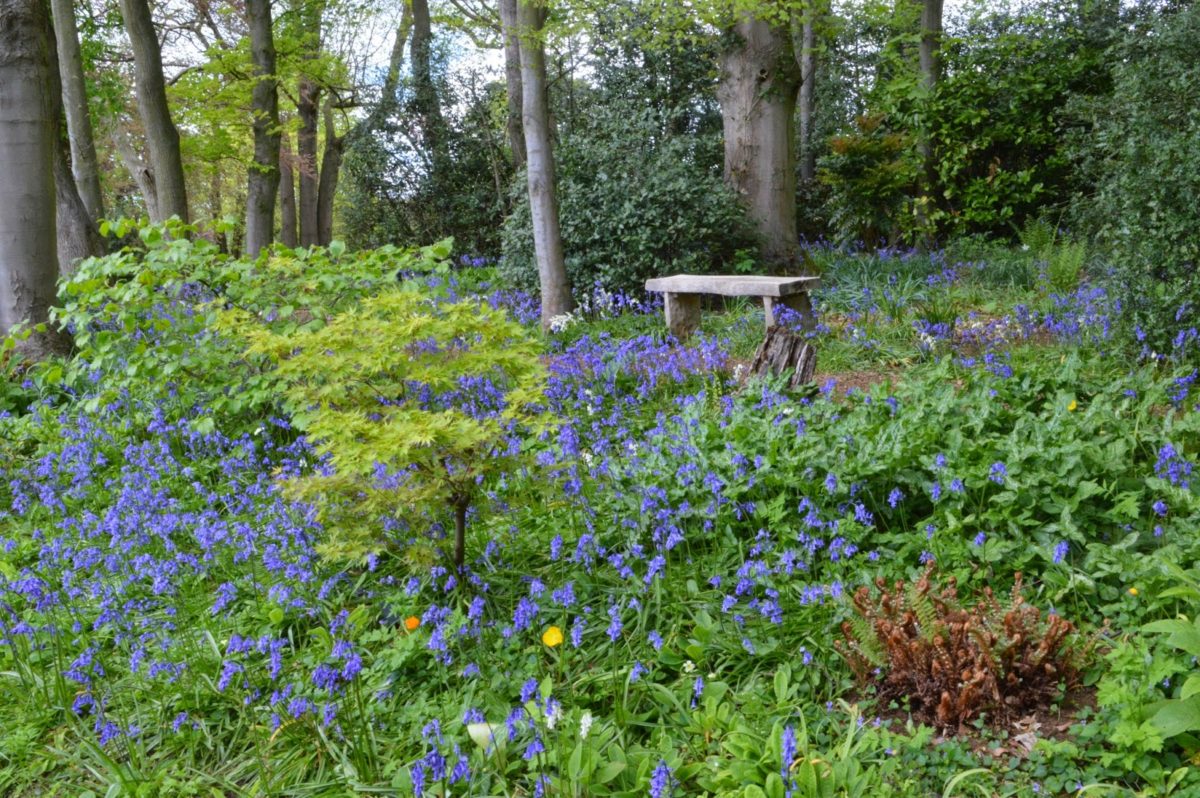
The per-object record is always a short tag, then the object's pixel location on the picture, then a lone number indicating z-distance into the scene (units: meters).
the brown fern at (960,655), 2.52
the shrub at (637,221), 8.80
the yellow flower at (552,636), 2.48
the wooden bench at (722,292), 6.02
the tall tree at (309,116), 14.66
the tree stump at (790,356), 5.04
